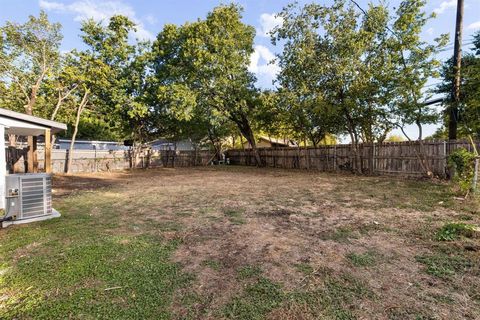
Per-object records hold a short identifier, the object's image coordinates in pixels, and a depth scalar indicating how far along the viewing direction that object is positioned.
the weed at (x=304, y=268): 2.44
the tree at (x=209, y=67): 13.25
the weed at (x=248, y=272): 2.38
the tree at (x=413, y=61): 8.12
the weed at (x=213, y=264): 2.57
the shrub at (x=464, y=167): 5.45
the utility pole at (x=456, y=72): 7.70
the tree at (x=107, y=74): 12.52
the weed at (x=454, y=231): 3.20
